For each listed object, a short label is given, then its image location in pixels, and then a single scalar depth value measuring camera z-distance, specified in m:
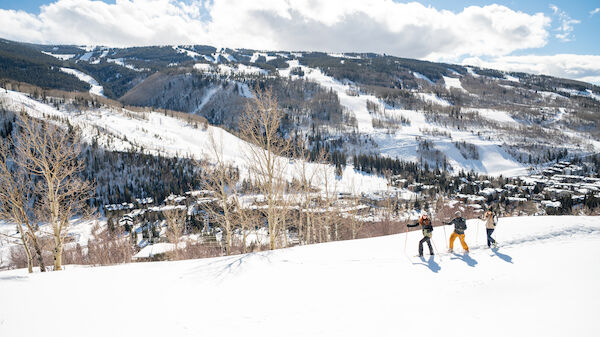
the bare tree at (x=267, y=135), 15.98
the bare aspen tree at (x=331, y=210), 30.70
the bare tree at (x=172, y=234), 34.79
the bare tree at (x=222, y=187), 19.91
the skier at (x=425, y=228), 12.91
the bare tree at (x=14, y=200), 16.28
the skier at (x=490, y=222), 13.93
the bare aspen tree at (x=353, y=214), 34.84
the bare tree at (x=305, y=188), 27.95
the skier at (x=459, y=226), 13.27
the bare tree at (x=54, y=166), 15.63
